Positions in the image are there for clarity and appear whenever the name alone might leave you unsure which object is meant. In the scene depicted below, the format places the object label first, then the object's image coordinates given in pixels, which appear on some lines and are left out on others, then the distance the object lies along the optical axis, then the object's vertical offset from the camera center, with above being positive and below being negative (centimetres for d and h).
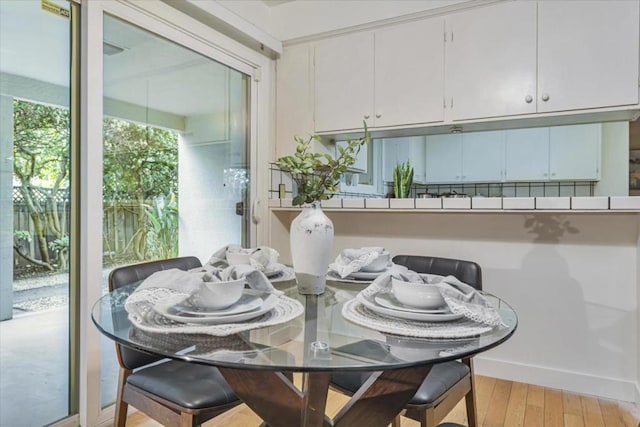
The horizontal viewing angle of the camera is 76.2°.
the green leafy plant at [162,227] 215 -12
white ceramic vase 126 -13
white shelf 206 +2
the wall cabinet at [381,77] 248 +83
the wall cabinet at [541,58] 206 +81
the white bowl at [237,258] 152 -19
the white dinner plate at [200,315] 93 -26
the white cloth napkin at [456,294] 95 -22
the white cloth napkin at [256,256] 152 -19
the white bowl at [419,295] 99 -21
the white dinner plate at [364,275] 154 -26
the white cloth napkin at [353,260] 146 -20
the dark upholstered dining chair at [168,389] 121 -58
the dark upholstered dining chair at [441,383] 124 -59
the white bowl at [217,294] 96 -21
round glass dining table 78 -29
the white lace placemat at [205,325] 89 -27
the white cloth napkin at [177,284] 100 -21
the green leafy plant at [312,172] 131 +11
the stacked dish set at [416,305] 97 -24
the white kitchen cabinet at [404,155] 376 +52
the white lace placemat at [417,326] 89 -27
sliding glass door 195 +29
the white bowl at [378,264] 155 -22
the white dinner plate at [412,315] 96 -26
